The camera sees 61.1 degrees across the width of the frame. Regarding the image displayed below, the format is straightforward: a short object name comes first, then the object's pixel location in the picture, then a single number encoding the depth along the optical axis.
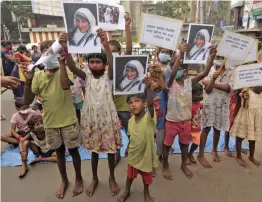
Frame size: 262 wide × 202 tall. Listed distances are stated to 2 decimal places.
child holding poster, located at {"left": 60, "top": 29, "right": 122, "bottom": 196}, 2.43
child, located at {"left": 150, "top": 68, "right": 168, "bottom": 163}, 2.83
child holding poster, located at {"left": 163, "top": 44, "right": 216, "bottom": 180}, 2.82
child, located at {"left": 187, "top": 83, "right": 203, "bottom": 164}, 3.14
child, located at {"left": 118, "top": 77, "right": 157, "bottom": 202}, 2.38
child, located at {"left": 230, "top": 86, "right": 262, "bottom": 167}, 3.15
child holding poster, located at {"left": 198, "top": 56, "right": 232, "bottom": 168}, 3.08
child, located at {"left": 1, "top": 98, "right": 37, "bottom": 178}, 3.86
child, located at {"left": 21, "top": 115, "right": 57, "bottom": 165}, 3.49
